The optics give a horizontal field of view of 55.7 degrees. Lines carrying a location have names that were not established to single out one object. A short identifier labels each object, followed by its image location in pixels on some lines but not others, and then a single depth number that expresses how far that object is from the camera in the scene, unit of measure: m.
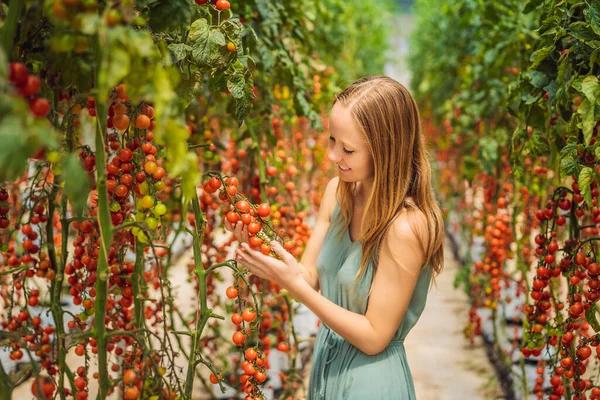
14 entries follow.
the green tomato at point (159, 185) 0.98
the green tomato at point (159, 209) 0.94
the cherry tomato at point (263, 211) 1.04
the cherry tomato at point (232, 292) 1.04
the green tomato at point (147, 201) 0.91
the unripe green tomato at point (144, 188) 0.96
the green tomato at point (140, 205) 0.93
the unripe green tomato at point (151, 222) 0.90
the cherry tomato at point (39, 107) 0.60
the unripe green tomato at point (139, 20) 0.68
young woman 1.16
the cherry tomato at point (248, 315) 1.00
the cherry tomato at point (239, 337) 1.00
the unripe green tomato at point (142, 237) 0.86
